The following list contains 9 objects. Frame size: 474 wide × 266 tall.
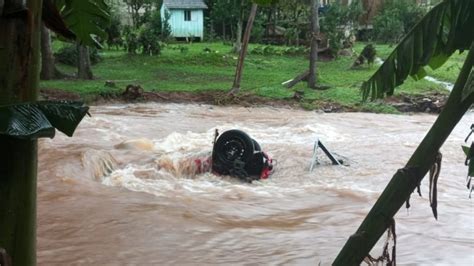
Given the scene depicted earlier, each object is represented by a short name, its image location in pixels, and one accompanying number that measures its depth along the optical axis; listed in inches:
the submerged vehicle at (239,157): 314.8
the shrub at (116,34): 864.3
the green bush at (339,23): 872.3
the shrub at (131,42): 844.0
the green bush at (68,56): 803.4
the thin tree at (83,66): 668.7
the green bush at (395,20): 935.7
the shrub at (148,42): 842.8
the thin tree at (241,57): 563.8
